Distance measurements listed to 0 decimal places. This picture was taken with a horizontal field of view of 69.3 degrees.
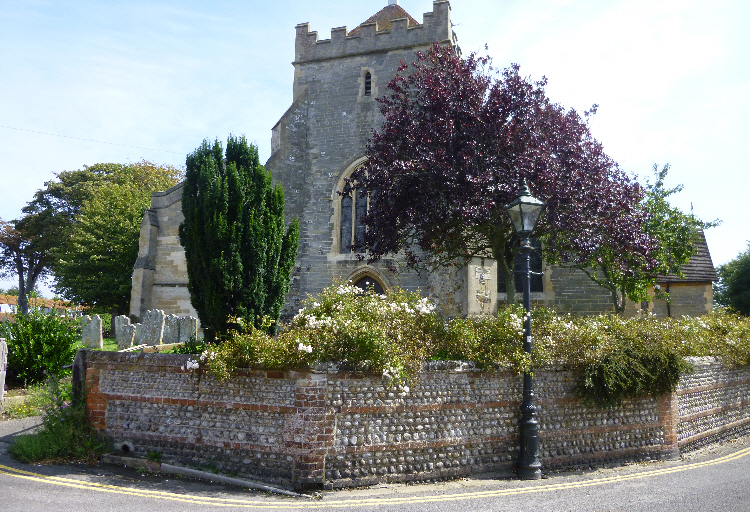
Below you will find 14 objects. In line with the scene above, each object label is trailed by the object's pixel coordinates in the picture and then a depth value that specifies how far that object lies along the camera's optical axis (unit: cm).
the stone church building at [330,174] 1755
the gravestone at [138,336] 1276
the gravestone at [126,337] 1280
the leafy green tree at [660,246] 1581
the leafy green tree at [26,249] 4028
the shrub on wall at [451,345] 723
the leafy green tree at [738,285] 3731
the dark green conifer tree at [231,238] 865
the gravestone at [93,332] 1265
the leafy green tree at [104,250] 2673
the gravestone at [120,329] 1300
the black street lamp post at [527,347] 799
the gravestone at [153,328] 1262
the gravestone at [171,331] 1357
